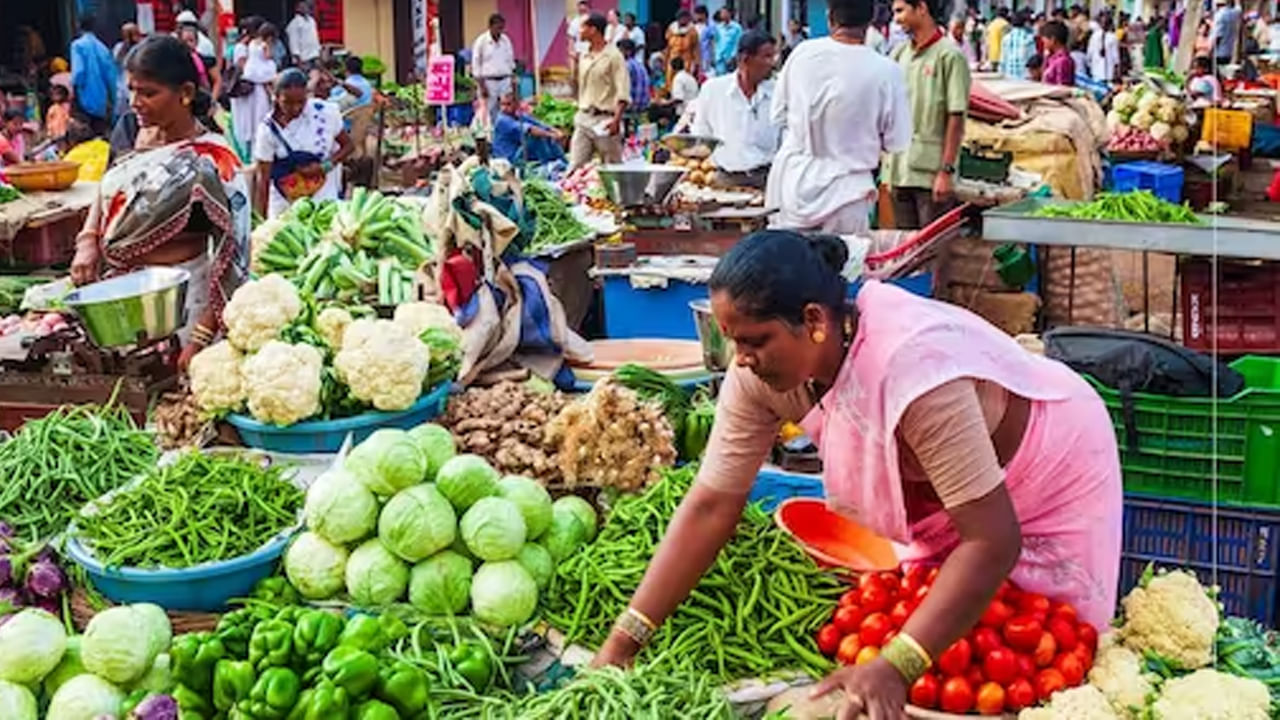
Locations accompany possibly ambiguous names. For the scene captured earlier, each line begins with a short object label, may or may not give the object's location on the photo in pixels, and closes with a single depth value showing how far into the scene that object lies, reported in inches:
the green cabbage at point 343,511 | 121.9
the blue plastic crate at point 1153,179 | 396.2
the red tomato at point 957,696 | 98.1
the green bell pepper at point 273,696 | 95.2
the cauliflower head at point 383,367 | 148.7
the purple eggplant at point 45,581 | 124.7
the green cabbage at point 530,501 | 128.3
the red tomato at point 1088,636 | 103.6
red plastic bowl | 123.8
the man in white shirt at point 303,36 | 661.3
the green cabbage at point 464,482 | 124.6
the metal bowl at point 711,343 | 167.9
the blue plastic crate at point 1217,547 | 144.5
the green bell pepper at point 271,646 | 98.6
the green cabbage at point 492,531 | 121.1
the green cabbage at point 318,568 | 122.7
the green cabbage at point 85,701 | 106.8
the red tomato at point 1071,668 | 99.8
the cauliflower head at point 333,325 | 159.8
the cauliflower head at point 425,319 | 163.5
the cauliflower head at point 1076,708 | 94.9
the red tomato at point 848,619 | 108.9
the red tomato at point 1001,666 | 99.0
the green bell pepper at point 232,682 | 97.3
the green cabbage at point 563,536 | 130.3
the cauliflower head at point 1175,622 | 104.9
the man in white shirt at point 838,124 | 232.2
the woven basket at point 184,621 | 119.4
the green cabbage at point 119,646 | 109.7
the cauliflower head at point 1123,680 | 98.8
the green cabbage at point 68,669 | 113.1
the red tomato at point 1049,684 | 99.0
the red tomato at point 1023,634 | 100.7
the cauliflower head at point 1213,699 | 96.1
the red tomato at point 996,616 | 101.2
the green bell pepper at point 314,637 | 99.5
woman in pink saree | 90.0
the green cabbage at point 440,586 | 119.6
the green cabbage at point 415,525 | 119.6
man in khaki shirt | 472.1
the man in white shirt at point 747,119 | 316.2
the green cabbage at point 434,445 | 129.4
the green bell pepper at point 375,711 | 95.8
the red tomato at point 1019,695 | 98.6
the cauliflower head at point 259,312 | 153.9
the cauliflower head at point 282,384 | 144.6
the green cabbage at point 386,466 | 123.6
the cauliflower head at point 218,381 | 150.1
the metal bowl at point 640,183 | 255.6
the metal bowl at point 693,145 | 327.9
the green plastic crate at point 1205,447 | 144.3
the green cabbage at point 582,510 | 136.6
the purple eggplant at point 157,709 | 102.0
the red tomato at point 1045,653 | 100.8
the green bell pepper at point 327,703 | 93.9
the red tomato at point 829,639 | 109.4
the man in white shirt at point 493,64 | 622.5
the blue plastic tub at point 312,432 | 147.8
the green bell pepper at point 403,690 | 98.1
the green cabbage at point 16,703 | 107.4
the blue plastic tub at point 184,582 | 119.4
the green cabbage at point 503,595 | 118.2
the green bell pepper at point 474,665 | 106.9
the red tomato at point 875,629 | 104.7
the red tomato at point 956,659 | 98.8
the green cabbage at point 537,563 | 124.1
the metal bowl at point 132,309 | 152.4
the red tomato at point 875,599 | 108.0
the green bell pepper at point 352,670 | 96.3
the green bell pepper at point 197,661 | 100.4
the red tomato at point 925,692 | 98.8
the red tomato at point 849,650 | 105.7
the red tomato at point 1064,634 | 102.3
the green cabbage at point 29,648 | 110.3
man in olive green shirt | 277.3
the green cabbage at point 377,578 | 120.3
